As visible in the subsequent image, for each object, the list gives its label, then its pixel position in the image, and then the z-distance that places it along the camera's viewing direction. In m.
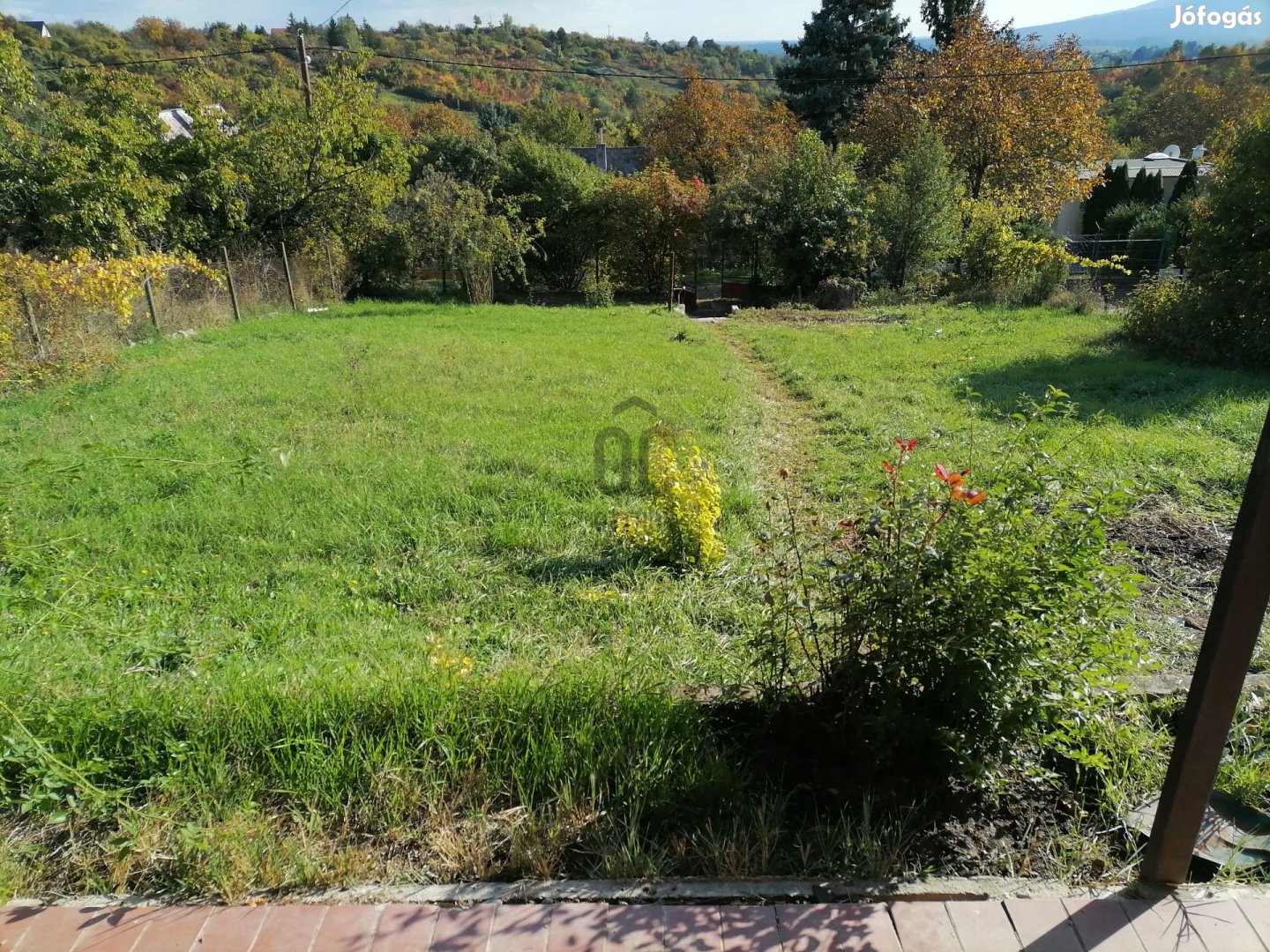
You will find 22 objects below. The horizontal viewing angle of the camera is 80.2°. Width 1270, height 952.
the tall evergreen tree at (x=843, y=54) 31.67
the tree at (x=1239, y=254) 8.62
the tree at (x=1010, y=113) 21.34
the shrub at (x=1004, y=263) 14.81
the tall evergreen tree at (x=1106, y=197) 28.64
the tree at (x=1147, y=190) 27.17
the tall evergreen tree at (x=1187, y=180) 23.19
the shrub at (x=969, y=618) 2.11
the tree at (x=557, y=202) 20.75
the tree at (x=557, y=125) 46.28
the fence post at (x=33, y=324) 9.00
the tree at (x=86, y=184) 11.79
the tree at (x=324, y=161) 16.12
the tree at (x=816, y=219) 18.00
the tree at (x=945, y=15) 27.00
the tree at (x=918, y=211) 17.12
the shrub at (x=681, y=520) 4.25
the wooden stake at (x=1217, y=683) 1.64
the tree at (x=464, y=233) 17.22
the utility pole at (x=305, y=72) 16.59
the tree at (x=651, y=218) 20.25
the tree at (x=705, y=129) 32.09
